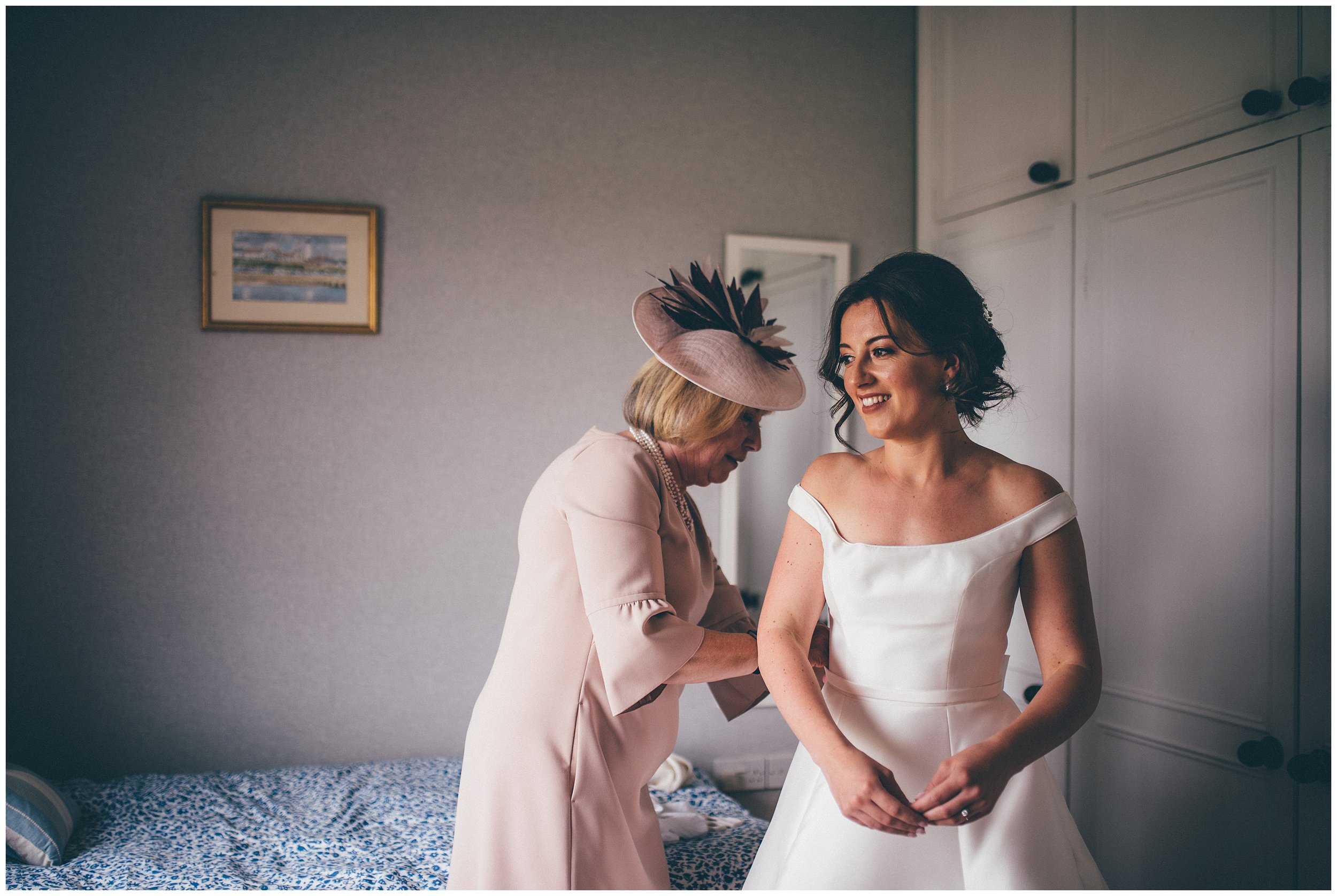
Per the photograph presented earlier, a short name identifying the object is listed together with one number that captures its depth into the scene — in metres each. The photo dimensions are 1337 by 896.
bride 1.09
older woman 1.32
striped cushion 1.82
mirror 2.79
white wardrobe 1.67
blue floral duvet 1.80
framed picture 2.49
